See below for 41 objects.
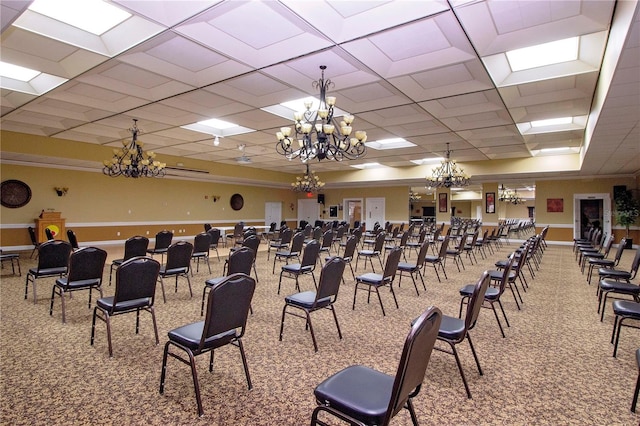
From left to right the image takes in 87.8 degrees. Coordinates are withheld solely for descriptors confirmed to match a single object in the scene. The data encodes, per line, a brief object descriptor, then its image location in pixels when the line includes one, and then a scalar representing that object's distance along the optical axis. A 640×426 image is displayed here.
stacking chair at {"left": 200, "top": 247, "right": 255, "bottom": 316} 4.07
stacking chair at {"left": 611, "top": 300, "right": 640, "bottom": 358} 3.07
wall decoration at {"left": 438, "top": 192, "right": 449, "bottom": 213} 17.23
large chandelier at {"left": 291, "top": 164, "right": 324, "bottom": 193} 12.63
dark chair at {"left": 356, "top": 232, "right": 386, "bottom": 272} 7.02
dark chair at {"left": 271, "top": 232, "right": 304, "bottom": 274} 6.59
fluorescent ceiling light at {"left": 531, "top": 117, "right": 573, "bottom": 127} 7.45
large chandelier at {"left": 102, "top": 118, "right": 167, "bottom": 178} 7.75
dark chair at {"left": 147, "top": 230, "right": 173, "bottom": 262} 6.92
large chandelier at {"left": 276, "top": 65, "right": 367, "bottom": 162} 4.79
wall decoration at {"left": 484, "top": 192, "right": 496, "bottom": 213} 15.09
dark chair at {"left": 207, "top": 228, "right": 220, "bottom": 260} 8.43
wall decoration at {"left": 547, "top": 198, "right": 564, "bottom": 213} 13.68
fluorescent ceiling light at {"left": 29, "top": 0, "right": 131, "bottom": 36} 3.63
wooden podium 9.82
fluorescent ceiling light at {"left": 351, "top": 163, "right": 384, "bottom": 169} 14.24
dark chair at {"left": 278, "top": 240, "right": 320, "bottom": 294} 5.02
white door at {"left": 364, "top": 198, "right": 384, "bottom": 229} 18.03
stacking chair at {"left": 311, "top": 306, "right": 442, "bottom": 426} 1.46
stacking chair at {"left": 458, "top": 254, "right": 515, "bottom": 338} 3.60
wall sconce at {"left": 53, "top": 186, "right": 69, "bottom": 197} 10.82
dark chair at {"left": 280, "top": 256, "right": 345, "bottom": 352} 3.25
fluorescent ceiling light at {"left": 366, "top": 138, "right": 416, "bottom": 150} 9.98
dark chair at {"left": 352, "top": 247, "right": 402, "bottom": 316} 4.33
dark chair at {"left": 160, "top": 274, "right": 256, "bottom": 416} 2.23
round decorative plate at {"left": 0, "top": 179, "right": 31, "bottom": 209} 9.87
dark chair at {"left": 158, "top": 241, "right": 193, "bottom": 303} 4.67
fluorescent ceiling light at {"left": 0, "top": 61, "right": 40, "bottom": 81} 5.30
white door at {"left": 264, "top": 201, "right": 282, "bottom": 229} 18.30
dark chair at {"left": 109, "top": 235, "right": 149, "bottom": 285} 5.52
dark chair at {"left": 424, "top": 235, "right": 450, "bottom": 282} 6.18
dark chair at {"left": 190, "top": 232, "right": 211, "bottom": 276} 6.38
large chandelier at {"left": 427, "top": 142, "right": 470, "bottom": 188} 10.17
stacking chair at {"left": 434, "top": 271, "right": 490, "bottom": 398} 2.47
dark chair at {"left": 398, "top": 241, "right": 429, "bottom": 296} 5.25
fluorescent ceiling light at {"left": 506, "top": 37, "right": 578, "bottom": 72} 4.38
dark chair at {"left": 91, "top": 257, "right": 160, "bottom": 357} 3.05
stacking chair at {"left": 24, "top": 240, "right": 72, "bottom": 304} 4.42
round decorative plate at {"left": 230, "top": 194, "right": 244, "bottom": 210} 16.45
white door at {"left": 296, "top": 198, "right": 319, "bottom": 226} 20.03
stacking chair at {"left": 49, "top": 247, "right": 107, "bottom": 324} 3.79
